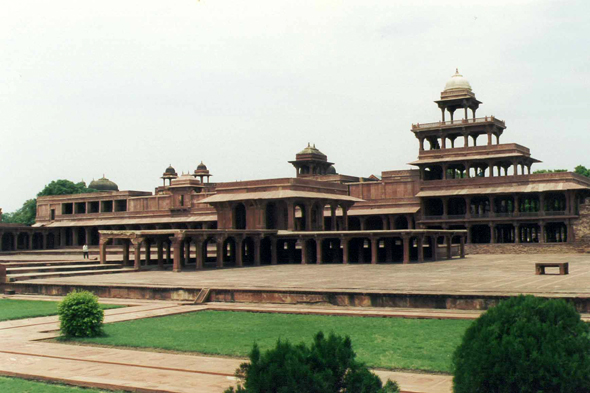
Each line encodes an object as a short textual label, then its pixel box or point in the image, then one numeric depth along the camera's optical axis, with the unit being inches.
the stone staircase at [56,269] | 1118.8
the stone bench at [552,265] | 972.7
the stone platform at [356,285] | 677.3
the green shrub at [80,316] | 527.2
